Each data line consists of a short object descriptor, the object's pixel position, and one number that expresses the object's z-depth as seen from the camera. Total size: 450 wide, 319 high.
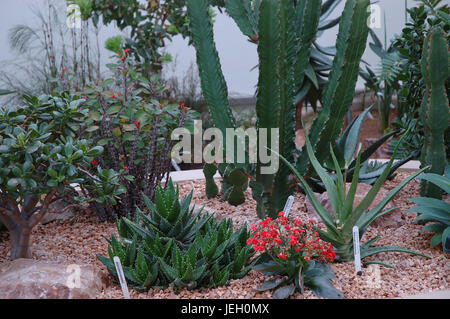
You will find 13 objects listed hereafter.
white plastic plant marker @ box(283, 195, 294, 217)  2.07
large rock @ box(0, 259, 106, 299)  1.75
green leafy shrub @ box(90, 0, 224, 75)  4.68
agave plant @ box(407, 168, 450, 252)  2.12
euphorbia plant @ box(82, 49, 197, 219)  2.57
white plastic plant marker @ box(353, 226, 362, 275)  1.88
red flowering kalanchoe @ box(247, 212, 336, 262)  1.80
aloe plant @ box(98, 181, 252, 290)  1.82
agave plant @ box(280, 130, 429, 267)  2.03
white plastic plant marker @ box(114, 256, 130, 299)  1.69
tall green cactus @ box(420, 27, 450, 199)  2.18
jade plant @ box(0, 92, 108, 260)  1.87
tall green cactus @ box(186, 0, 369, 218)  2.19
